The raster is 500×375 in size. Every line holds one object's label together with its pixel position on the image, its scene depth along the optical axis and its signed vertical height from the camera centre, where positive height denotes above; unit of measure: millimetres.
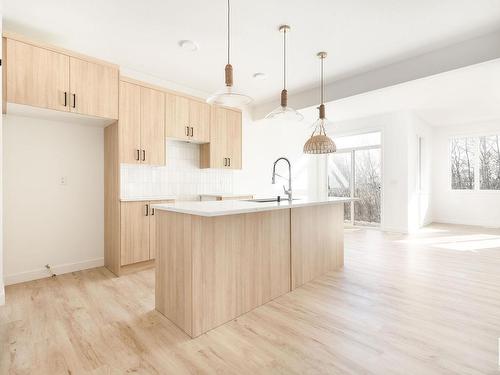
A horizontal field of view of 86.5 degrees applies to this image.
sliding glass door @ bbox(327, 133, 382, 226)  6605 +290
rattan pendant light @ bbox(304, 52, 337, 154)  3227 +547
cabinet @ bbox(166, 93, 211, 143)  3916 +1092
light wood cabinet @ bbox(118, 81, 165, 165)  3402 +868
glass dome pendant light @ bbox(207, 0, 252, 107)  2242 +780
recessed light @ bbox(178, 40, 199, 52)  3154 +1745
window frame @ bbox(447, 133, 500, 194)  6723 +499
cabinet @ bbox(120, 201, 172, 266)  3303 -551
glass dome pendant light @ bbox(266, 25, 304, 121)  2734 +794
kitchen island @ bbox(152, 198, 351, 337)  1948 -594
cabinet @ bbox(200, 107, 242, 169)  4526 +825
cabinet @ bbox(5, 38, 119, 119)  2596 +1171
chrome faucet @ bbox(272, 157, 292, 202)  3124 -55
